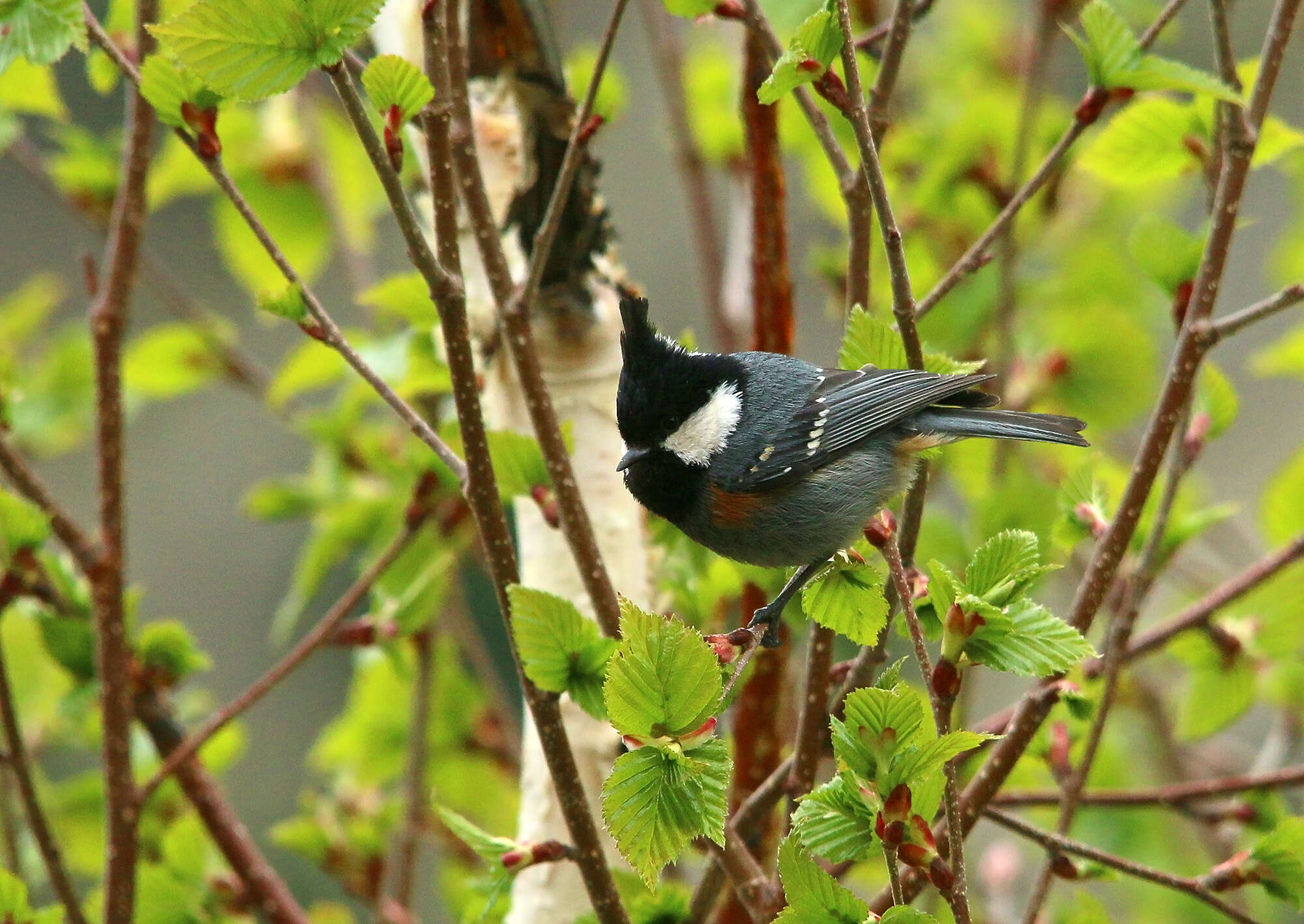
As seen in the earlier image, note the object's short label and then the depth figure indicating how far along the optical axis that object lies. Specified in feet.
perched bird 12.77
